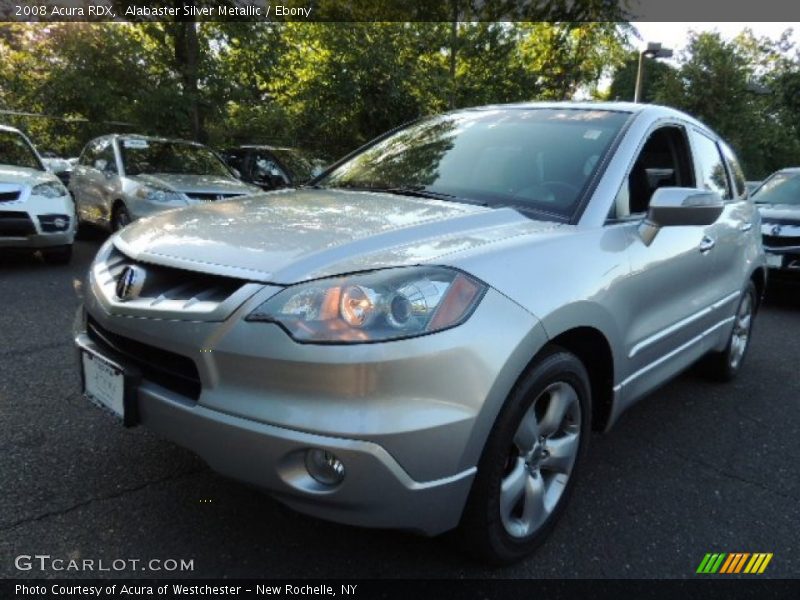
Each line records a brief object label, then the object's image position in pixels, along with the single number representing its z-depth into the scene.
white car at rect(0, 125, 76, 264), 6.29
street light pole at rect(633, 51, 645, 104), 13.52
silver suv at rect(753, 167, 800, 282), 6.53
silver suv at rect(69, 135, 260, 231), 7.27
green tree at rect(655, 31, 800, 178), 22.67
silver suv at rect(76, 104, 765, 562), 1.75
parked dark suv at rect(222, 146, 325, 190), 9.95
